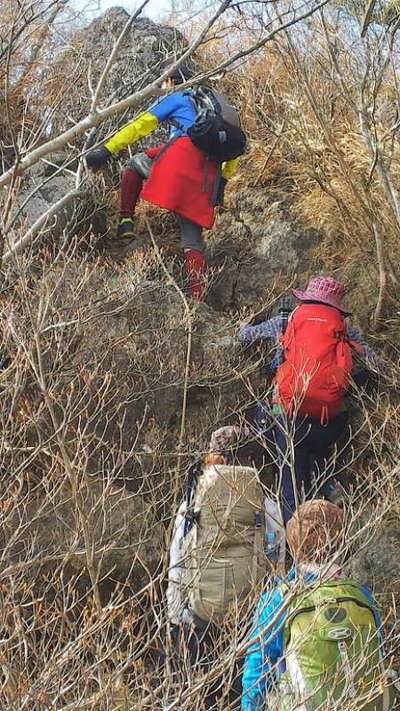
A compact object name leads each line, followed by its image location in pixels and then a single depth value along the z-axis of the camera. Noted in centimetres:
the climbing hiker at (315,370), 595
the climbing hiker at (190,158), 708
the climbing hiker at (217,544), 432
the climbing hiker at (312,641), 324
